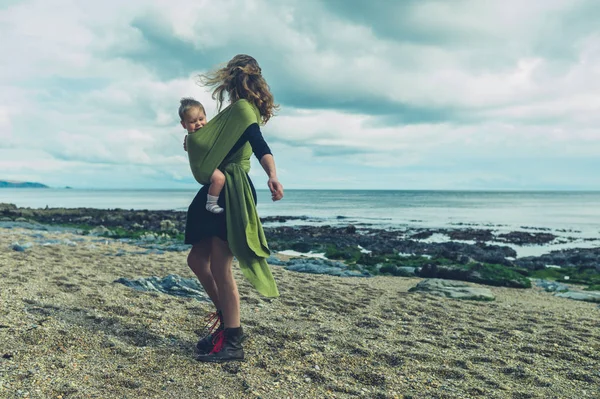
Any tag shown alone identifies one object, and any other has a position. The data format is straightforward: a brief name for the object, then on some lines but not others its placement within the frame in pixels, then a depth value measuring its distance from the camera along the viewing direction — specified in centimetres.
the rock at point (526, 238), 2284
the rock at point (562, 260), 1463
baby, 333
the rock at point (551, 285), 998
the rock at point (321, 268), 998
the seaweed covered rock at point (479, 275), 988
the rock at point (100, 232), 1780
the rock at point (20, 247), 879
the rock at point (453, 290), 742
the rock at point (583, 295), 835
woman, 335
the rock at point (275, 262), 1127
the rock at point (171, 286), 570
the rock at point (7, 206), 3292
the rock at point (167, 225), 2328
